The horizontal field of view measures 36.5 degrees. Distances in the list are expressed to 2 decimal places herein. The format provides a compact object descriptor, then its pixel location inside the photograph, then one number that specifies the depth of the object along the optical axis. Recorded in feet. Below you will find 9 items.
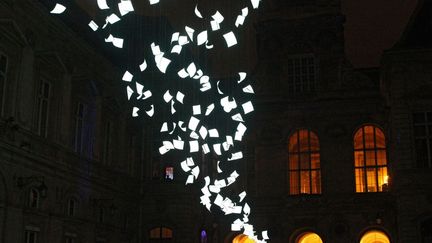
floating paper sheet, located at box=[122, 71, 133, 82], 35.42
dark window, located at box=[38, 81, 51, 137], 65.16
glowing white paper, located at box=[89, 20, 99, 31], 32.14
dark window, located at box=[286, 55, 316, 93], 92.63
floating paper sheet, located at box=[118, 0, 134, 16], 29.85
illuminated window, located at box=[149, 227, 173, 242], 90.07
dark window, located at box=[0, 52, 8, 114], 58.34
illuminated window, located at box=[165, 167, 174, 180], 91.81
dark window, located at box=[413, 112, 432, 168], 78.32
